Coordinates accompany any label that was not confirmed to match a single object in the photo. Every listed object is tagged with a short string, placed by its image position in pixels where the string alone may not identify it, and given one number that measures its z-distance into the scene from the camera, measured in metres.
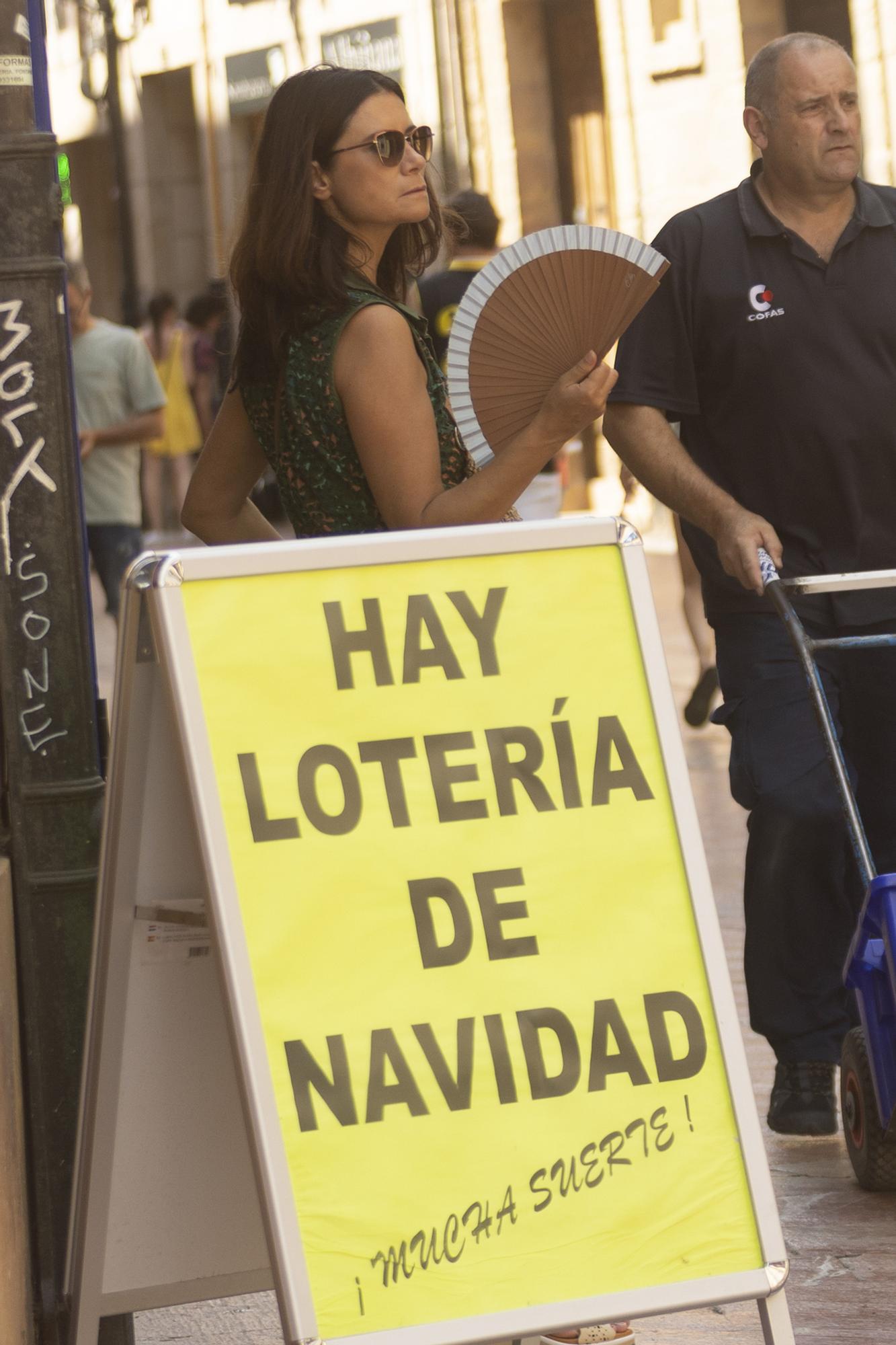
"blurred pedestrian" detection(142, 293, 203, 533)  37.09
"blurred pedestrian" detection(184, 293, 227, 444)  41.34
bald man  9.05
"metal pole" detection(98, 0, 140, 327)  47.29
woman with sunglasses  6.20
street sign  5.37
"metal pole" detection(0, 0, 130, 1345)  6.55
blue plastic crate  7.93
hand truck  7.85
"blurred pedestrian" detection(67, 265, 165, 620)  19.06
